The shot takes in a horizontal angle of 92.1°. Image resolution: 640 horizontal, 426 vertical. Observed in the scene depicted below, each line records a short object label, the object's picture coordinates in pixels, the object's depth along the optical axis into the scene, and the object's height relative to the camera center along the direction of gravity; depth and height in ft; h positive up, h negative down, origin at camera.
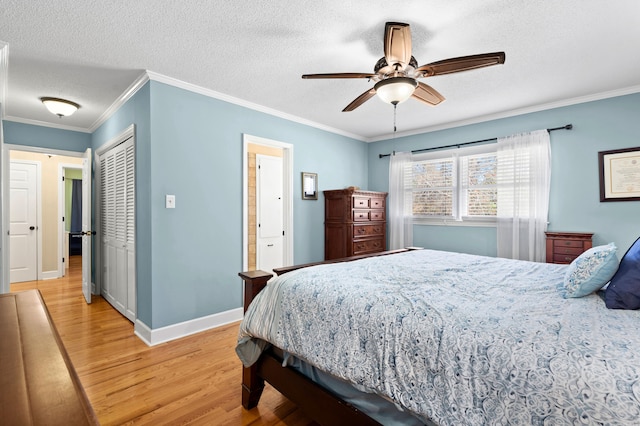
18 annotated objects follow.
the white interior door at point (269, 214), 13.66 -0.16
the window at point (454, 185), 13.64 +1.18
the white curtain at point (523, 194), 11.91 +0.65
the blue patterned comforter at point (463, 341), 2.89 -1.57
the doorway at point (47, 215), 17.85 -0.26
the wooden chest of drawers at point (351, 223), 14.37 -0.60
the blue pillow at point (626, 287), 4.08 -1.05
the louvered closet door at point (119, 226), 11.09 -0.62
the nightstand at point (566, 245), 10.67 -1.24
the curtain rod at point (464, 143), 11.50 +3.07
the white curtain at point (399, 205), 15.87 +0.27
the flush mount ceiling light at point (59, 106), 11.09 +3.84
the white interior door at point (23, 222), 17.19 -0.64
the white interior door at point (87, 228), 13.35 -0.78
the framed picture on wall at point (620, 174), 10.32 +1.22
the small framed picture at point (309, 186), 14.39 +1.16
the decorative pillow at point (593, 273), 4.69 -0.98
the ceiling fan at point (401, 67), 6.02 +3.12
